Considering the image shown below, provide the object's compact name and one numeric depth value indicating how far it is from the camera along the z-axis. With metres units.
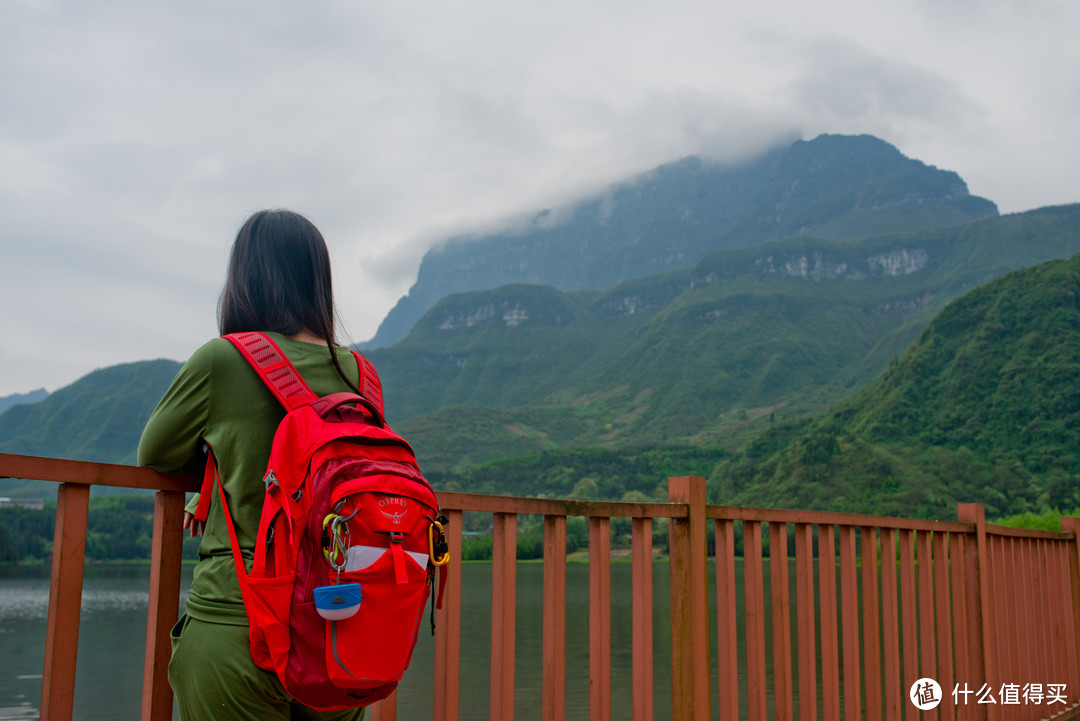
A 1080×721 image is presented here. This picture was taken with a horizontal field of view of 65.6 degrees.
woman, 1.26
